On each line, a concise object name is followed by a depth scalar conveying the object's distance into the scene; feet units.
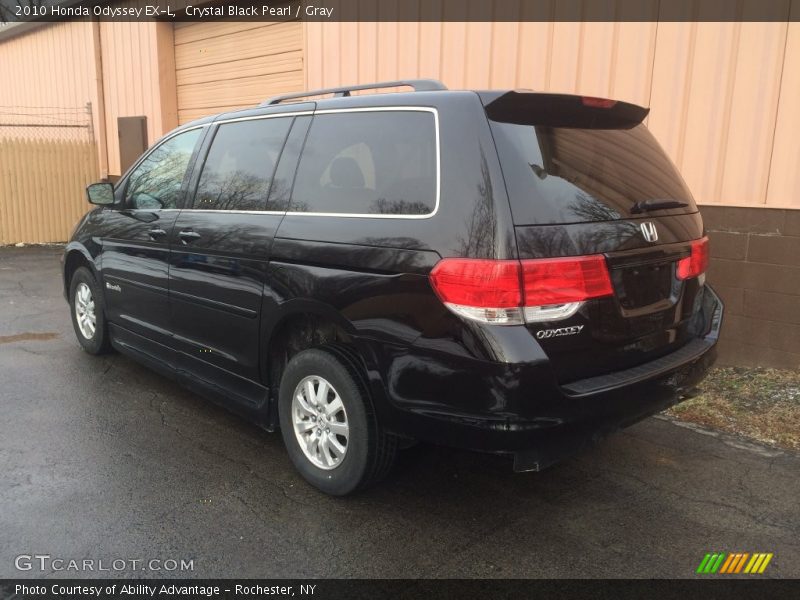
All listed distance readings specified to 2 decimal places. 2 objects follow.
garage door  30.39
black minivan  8.53
